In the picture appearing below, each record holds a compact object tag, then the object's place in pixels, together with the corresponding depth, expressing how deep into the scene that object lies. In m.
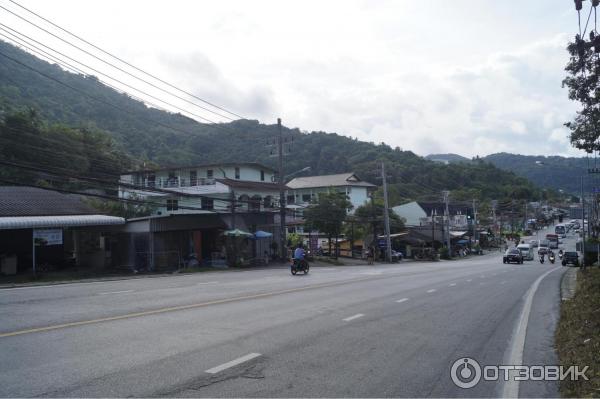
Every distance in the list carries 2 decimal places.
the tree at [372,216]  57.81
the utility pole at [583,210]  52.82
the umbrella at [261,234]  39.89
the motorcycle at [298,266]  27.30
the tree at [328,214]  48.31
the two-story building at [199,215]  32.62
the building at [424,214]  97.16
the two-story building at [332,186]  84.76
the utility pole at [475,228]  87.34
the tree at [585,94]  18.63
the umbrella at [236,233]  35.53
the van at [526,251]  63.44
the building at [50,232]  26.78
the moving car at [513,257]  52.22
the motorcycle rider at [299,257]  27.20
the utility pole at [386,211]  52.28
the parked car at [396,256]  58.97
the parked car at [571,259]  48.84
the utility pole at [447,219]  66.89
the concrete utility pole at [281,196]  41.09
